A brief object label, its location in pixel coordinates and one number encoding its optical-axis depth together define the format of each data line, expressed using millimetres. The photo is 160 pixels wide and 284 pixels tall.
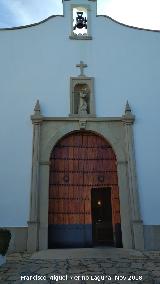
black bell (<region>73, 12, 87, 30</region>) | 8633
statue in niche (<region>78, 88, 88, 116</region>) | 7750
